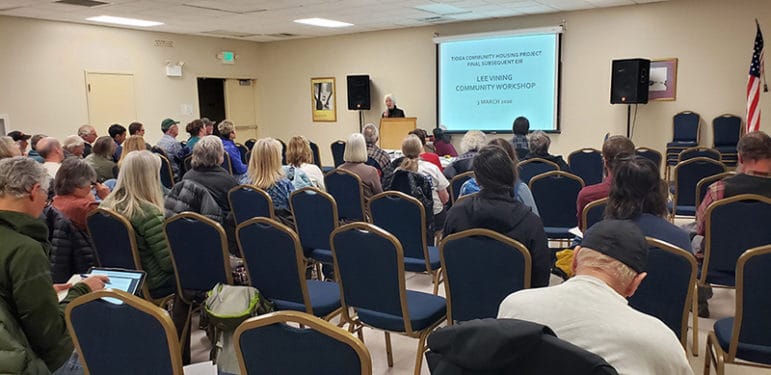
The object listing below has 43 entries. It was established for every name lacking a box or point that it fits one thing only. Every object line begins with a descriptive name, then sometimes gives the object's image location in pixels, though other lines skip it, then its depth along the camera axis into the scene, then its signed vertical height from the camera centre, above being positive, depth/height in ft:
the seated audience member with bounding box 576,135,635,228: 12.35 -1.32
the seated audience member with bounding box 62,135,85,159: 19.81 -1.11
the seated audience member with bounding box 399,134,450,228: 15.81 -1.85
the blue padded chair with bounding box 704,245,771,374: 7.48 -2.87
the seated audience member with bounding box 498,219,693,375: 4.50 -1.70
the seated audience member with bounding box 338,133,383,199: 16.38 -1.63
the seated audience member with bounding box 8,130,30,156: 23.27 -0.95
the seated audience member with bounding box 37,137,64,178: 17.76 -1.13
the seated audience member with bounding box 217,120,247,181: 23.53 -1.52
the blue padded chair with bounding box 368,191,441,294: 12.15 -2.46
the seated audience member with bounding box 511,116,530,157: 23.57 -1.09
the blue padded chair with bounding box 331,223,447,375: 8.89 -2.81
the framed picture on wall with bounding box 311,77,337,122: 42.16 +0.80
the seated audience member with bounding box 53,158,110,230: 10.40 -1.40
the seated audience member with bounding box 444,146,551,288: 9.16 -1.73
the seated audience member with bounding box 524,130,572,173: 18.26 -1.33
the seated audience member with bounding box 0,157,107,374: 6.22 -1.93
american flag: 25.94 +0.76
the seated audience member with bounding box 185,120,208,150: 25.89 -0.80
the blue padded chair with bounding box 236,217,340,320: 9.43 -2.62
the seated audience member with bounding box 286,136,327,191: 16.67 -1.42
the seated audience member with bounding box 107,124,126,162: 25.29 -0.87
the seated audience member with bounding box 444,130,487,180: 18.37 -1.49
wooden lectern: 35.29 -1.21
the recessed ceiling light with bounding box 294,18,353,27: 33.40 +5.33
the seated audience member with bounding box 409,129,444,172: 18.39 -1.56
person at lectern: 36.70 -0.02
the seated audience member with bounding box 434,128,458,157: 27.58 -1.88
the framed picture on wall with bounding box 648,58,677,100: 29.50 +1.36
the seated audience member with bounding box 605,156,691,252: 8.87 -1.53
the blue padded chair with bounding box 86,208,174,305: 10.18 -2.33
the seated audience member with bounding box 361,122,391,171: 20.56 -1.58
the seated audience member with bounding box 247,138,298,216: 14.74 -1.59
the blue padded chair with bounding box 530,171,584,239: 14.75 -2.41
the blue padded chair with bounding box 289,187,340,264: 13.10 -2.53
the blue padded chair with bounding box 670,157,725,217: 16.63 -2.16
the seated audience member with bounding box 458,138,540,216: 11.80 -1.75
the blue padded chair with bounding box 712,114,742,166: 27.73 -1.42
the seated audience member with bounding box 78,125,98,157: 26.03 -0.91
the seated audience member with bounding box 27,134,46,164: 20.33 -1.44
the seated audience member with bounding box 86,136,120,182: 18.87 -1.48
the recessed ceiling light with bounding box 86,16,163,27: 31.34 +5.23
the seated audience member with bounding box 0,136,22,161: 16.62 -0.96
